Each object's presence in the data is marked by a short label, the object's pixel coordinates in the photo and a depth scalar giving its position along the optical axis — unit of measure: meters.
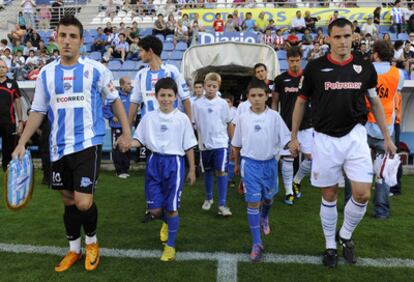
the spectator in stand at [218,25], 15.82
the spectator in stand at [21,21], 19.29
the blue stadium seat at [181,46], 14.84
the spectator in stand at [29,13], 19.42
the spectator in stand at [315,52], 12.95
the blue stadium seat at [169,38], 15.56
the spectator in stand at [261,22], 17.25
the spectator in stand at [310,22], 16.56
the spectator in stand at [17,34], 17.11
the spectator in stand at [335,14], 16.91
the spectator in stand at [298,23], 16.42
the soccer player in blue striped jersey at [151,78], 4.96
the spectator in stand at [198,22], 15.50
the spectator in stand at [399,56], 11.07
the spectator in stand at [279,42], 14.65
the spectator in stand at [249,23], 16.24
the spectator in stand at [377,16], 16.75
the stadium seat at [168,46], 15.02
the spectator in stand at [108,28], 16.83
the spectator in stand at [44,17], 19.53
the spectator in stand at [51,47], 15.39
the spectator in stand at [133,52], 14.73
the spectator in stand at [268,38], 14.63
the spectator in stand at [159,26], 16.58
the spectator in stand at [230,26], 15.66
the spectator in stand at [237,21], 16.06
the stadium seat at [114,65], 13.59
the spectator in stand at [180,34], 15.55
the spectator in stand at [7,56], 14.35
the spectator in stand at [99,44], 15.95
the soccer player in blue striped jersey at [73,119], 3.70
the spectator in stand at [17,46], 15.92
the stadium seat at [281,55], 13.70
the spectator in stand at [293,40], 14.07
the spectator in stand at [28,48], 15.44
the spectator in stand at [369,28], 15.35
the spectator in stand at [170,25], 16.67
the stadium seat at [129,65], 13.52
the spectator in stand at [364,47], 12.29
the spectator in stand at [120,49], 15.08
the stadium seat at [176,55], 13.95
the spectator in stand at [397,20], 16.72
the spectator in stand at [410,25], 16.50
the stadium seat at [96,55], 14.97
